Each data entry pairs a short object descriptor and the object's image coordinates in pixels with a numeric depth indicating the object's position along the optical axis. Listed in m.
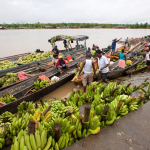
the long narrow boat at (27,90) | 4.29
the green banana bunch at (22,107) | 3.03
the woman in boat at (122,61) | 7.08
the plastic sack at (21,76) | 6.40
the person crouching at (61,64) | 7.36
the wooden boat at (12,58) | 10.63
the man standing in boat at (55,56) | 7.94
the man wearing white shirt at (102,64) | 4.81
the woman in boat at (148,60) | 7.02
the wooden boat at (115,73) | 7.03
